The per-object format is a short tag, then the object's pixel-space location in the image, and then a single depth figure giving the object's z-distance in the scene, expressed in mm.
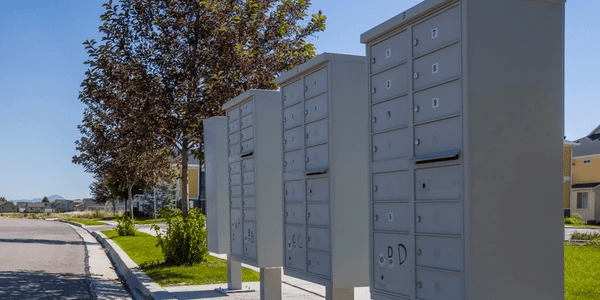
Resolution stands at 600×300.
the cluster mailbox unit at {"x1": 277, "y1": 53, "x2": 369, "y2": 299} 6797
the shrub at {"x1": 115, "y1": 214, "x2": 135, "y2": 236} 26333
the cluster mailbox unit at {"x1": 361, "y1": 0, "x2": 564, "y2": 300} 4773
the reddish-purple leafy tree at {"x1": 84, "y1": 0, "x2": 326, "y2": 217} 13984
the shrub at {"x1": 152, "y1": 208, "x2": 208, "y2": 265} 13992
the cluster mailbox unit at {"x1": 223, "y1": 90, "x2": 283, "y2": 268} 9023
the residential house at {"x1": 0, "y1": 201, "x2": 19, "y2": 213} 90950
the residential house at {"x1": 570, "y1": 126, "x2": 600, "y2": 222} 45875
